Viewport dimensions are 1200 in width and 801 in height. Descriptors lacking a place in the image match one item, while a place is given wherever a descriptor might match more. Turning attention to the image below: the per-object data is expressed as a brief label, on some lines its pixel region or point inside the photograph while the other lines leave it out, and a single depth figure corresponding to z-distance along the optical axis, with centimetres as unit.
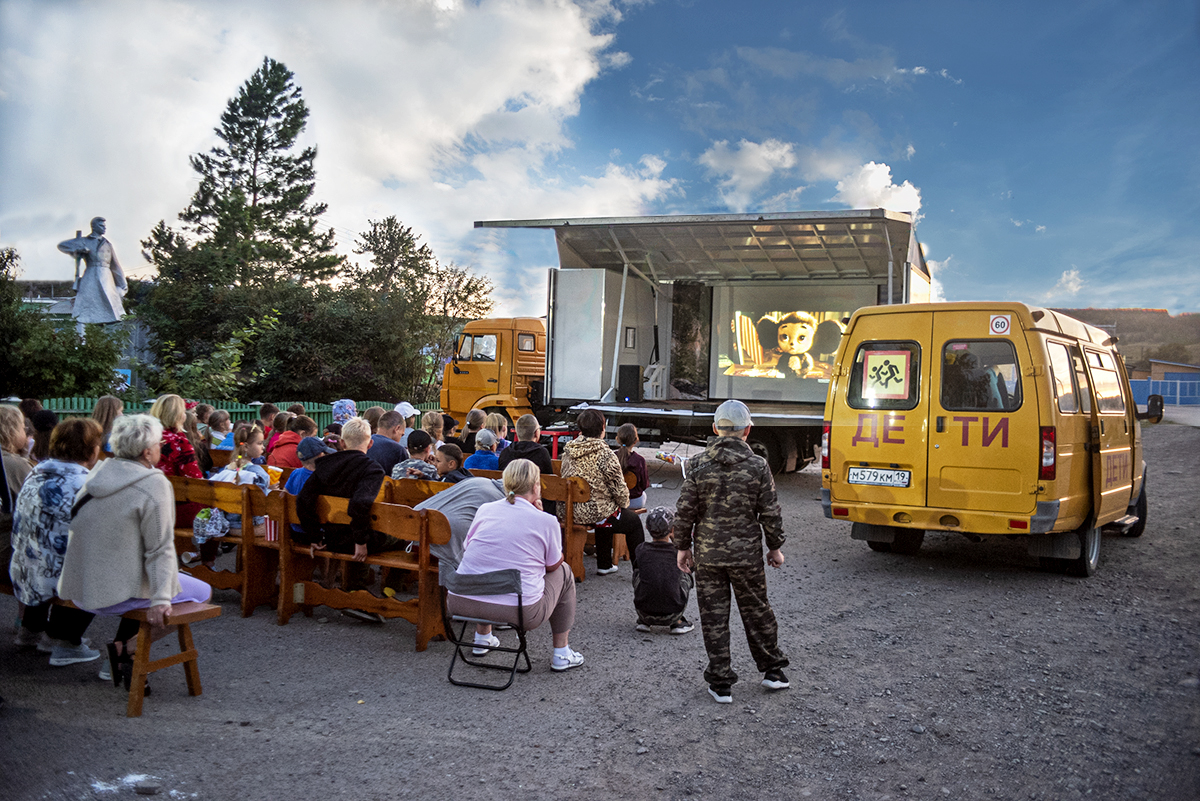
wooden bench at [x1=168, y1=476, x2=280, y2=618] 574
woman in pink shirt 457
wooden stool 401
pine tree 3634
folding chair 452
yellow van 673
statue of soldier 1427
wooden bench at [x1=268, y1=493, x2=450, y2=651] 516
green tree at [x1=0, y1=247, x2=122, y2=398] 1190
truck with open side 1315
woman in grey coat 385
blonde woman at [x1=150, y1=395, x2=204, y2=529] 606
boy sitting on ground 561
